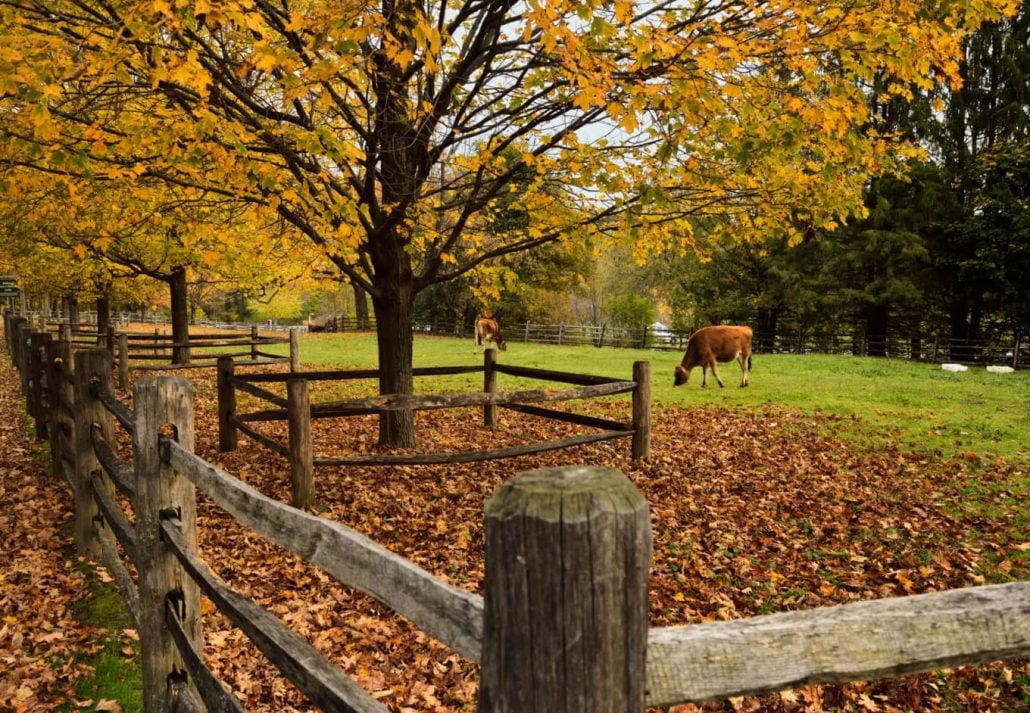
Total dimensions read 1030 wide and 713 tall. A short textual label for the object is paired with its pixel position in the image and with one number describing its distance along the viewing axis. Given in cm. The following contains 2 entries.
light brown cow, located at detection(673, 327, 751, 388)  1719
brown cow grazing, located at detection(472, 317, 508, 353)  2930
